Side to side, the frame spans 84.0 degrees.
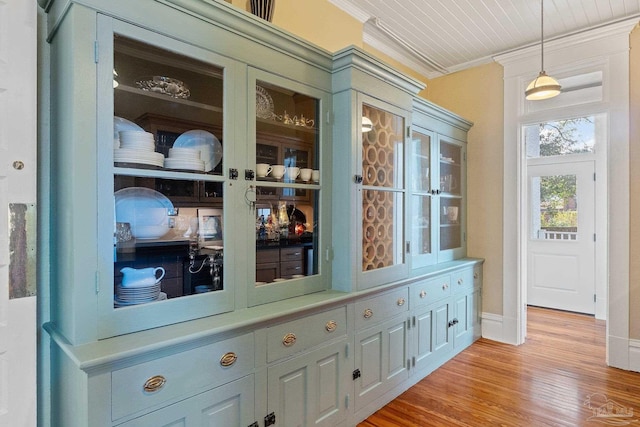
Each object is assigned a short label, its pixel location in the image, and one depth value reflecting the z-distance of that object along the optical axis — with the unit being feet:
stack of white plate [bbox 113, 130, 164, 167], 4.73
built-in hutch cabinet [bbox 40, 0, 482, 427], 4.35
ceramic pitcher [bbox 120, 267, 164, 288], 4.77
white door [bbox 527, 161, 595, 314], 14.97
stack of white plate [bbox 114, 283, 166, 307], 4.67
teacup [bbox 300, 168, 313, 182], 7.03
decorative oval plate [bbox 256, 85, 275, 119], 6.23
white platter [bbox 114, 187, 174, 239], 4.78
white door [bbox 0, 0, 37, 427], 4.37
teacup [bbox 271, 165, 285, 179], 6.52
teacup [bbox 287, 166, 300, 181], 6.81
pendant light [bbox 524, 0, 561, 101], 8.51
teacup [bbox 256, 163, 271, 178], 6.17
